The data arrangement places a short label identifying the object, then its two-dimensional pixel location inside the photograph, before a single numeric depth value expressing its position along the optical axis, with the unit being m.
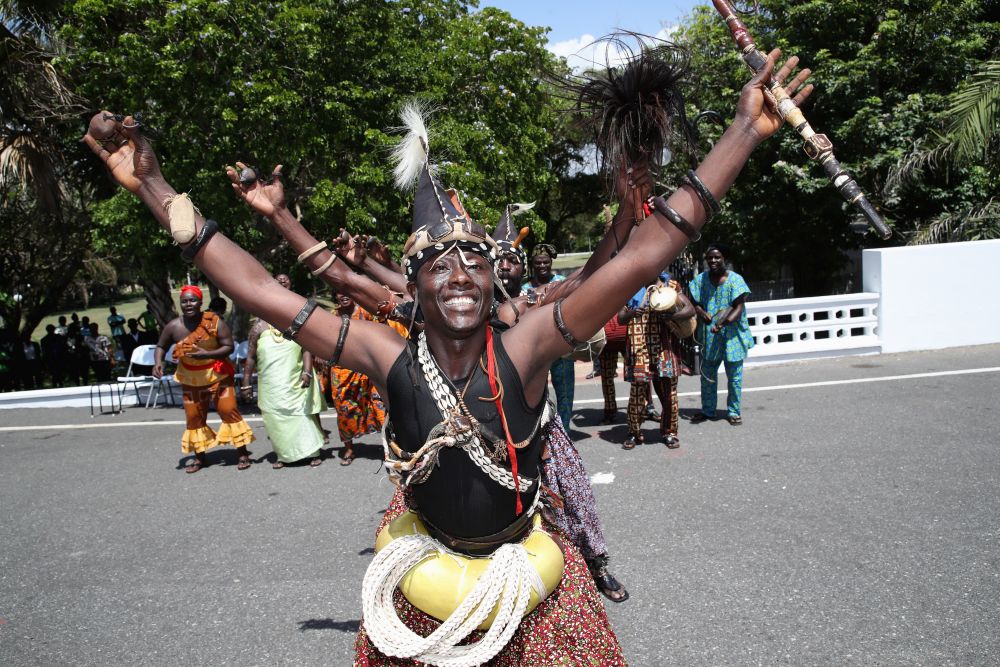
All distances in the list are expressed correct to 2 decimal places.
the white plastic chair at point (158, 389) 11.31
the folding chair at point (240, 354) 11.16
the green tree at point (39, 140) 12.55
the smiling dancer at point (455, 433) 2.11
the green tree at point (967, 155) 9.62
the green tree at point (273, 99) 10.04
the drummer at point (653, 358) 6.84
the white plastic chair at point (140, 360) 11.35
